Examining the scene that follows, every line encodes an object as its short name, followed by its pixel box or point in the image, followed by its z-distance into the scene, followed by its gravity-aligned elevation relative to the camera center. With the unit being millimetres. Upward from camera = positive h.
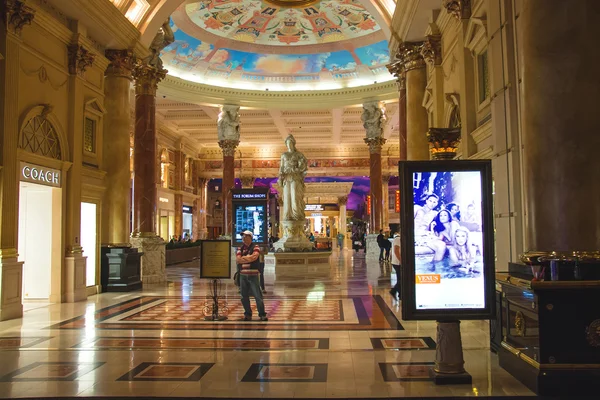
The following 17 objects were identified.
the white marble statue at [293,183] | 16422 +1398
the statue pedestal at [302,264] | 15094 -998
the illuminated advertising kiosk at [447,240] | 4285 -105
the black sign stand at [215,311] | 7781 -1233
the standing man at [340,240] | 32744 -716
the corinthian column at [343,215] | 35875 +895
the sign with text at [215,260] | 7977 -433
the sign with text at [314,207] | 37125 +1496
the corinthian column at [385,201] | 23773 +1464
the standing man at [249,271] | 7398 -568
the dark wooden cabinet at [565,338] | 3955 -840
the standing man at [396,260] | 9258 -589
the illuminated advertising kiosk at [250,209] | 15328 +588
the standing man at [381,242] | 18794 -501
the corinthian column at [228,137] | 23453 +4086
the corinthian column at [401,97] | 13586 +3322
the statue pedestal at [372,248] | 22109 -829
